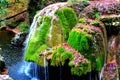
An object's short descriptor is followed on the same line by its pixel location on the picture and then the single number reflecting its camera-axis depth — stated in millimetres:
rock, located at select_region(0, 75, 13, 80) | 10000
